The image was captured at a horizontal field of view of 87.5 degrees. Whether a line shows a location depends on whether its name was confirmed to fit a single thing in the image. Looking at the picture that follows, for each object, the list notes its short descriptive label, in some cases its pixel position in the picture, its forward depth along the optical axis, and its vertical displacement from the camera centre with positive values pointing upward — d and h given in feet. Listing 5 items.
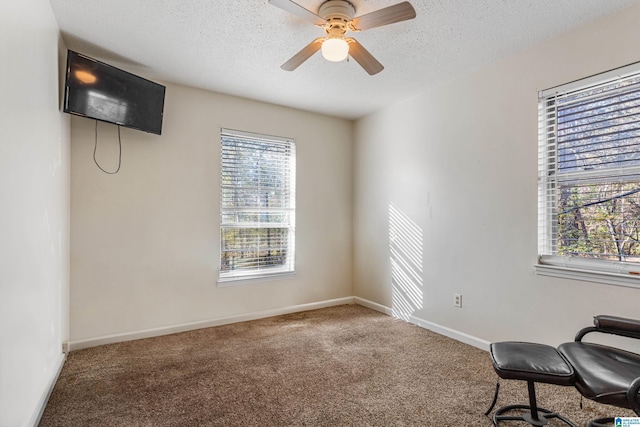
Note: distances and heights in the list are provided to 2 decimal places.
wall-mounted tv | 8.31 +3.19
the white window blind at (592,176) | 7.16 +0.87
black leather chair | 4.68 -2.46
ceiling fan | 6.08 +3.72
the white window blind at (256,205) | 12.31 +0.26
